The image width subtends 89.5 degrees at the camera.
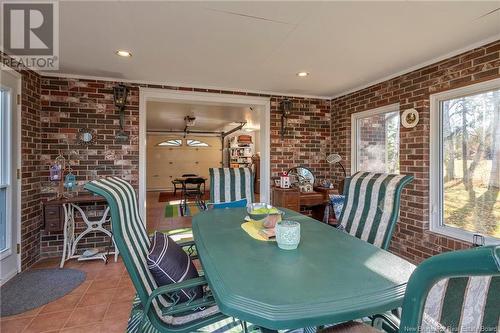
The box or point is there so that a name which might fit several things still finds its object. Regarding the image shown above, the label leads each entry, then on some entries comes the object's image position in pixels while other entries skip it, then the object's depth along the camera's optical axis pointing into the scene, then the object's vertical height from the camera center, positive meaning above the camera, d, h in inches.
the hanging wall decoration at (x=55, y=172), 121.6 -1.6
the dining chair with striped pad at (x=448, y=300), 17.3 -9.7
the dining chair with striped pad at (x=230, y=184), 112.0 -7.6
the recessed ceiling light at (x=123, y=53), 98.8 +46.1
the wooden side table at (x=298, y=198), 142.6 -17.6
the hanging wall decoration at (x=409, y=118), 114.1 +22.5
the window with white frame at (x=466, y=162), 90.8 +1.9
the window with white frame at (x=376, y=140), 131.3 +15.6
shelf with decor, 378.3 +22.4
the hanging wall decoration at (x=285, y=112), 155.3 +34.3
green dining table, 30.8 -16.7
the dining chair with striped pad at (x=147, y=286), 43.9 -20.8
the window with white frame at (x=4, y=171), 99.6 -0.8
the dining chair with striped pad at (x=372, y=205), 64.4 -10.8
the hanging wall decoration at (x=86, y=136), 127.9 +16.5
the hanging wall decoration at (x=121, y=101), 128.0 +34.6
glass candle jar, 50.2 -13.7
